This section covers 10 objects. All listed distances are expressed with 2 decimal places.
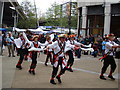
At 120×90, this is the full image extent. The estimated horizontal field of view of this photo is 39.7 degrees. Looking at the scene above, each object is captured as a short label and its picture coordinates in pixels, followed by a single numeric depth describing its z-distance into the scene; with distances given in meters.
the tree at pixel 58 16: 35.05
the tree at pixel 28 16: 31.56
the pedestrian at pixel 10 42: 11.28
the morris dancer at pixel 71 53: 7.34
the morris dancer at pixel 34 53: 6.75
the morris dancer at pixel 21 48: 7.57
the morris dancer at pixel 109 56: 6.09
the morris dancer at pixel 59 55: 5.53
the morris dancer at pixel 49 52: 8.65
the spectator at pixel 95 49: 12.36
